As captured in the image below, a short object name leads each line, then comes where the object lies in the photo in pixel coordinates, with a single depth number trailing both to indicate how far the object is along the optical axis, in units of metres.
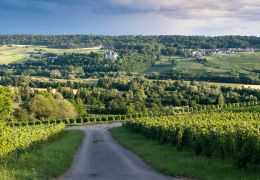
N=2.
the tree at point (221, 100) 158.30
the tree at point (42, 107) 156.38
